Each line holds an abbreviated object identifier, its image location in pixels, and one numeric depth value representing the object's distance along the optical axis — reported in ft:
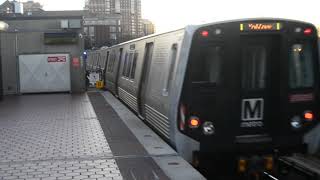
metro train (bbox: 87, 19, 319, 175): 18.29
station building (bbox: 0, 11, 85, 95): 61.57
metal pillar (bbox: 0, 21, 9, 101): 54.12
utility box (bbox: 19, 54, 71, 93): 61.57
